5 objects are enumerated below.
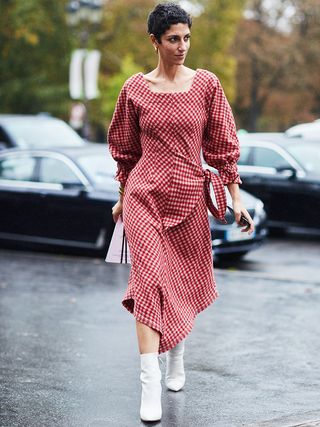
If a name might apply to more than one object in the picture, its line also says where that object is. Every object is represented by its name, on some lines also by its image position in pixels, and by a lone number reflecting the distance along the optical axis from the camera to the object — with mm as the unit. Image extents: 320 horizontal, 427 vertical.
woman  5473
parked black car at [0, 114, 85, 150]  18297
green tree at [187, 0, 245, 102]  54625
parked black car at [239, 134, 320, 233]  15563
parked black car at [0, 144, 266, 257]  13055
